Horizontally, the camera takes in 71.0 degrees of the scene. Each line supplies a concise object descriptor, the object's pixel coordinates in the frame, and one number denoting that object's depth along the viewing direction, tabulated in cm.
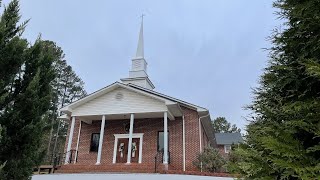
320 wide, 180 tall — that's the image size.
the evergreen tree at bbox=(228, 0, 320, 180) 196
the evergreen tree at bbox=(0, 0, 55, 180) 410
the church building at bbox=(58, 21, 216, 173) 1281
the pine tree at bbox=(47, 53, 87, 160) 2896
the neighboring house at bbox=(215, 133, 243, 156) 2757
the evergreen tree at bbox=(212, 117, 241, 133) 4372
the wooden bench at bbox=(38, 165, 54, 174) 1178
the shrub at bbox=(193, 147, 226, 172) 1137
